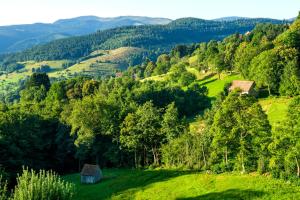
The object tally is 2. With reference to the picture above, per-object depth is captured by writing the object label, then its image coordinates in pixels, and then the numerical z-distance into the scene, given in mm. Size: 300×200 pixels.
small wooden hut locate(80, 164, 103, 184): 71500
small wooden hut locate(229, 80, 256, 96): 100188
